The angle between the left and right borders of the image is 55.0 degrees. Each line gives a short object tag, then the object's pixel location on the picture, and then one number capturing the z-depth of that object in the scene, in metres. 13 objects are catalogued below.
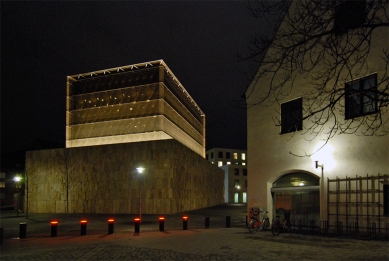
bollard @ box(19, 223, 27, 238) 17.46
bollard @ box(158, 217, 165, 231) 20.35
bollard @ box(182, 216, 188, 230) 20.95
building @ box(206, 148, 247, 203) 97.62
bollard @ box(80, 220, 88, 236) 18.61
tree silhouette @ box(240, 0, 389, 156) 8.17
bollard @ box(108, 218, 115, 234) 18.95
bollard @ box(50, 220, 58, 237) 18.11
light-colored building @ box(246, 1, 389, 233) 14.64
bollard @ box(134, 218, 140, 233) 19.39
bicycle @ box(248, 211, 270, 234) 17.81
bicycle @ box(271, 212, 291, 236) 16.66
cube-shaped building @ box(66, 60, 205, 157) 48.00
